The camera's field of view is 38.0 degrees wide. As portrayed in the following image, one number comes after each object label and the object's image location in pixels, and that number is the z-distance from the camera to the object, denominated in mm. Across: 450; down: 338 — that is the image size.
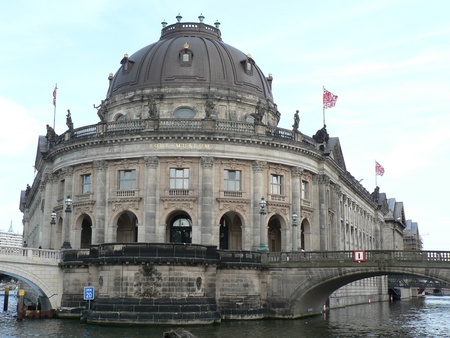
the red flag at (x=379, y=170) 113275
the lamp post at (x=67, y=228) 54594
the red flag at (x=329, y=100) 70938
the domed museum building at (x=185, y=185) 47438
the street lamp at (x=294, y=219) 58344
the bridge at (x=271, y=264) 47344
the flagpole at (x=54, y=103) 75375
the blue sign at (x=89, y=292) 48719
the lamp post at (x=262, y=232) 54456
